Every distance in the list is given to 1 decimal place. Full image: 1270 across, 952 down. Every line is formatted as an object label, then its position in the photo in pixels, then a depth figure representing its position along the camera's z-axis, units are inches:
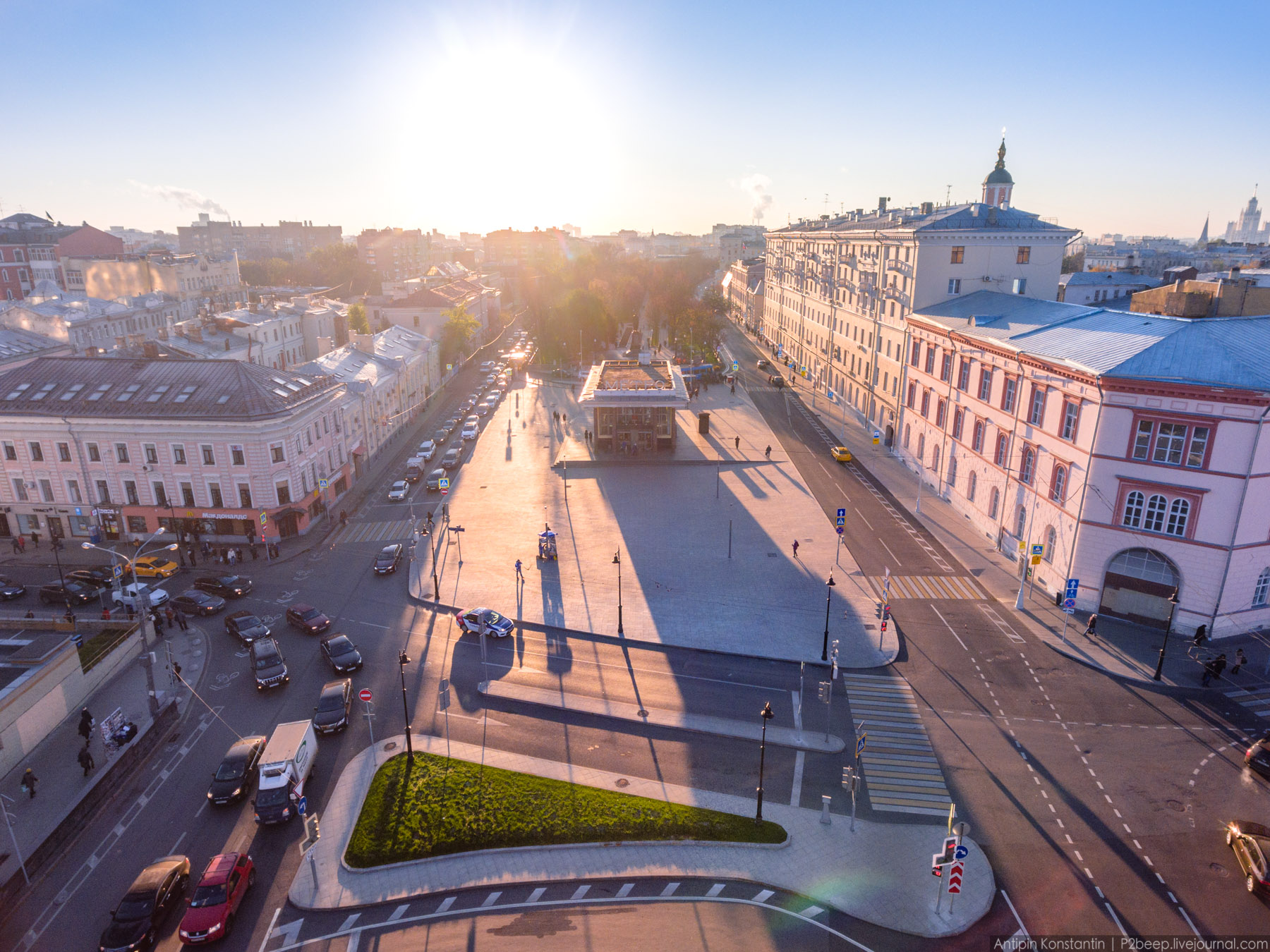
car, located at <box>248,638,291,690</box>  1328.7
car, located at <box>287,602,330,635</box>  1526.8
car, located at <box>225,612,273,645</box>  1491.1
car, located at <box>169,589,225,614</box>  1626.5
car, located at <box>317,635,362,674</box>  1373.0
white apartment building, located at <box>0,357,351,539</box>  1940.2
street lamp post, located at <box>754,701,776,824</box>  978.7
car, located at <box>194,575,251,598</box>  1701.5
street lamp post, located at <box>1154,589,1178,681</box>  1275.8
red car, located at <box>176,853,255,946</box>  826.2
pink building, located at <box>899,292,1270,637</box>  1389.0
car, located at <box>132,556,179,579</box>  1808.6
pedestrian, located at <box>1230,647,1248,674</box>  1321.4
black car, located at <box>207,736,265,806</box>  1045.8
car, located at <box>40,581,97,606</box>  1669.5
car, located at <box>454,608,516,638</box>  1504.7
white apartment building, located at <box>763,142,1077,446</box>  2591.0
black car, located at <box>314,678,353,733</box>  1210.6
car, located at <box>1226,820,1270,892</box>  879.1
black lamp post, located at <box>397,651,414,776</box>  1109.7
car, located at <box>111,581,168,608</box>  1633.9
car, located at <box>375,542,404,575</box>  1812.3
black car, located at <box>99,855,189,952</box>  813.9
